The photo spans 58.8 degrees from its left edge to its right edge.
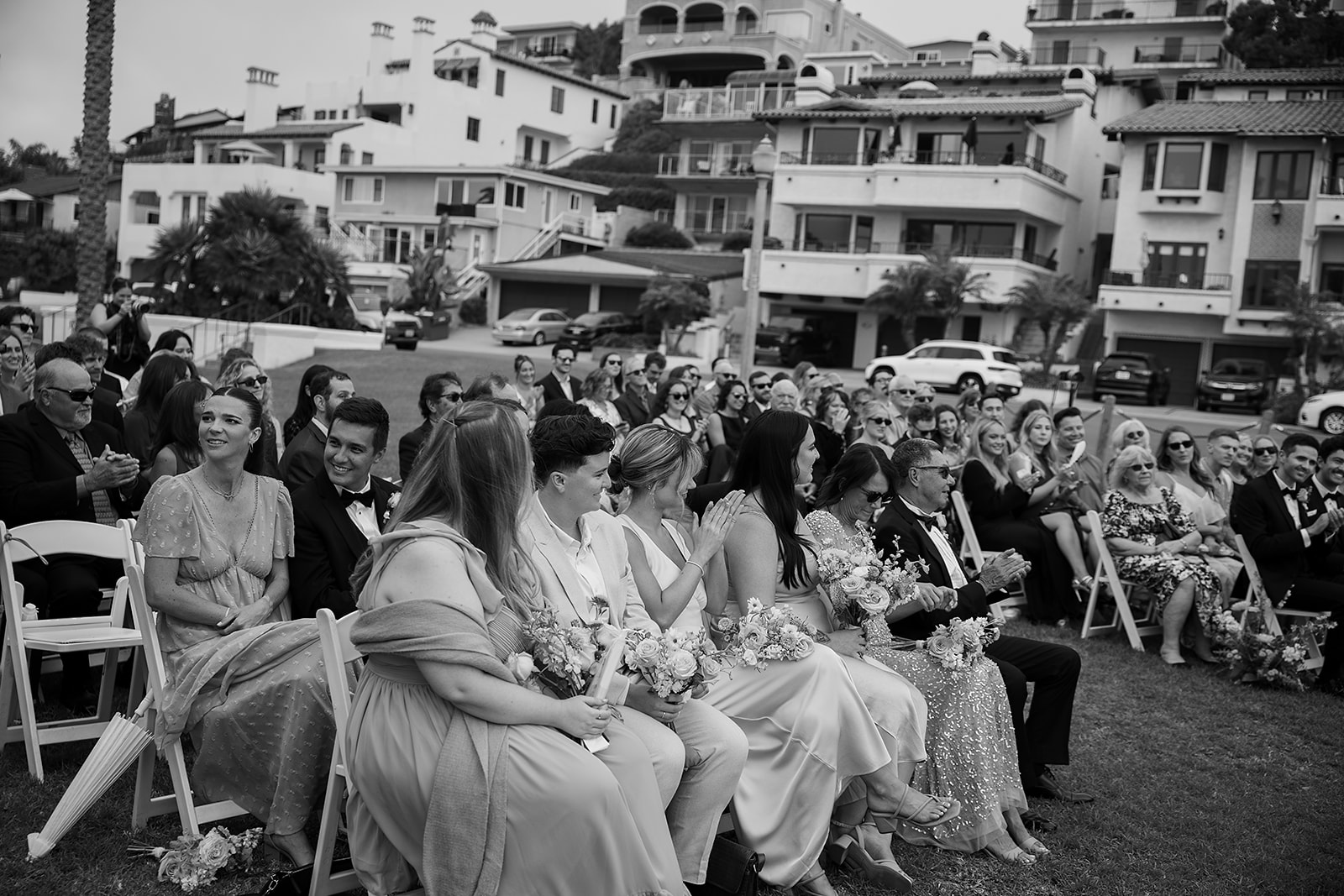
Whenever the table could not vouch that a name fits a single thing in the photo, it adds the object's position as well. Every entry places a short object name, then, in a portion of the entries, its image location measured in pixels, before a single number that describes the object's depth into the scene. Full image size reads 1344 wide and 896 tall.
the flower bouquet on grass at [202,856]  4.35
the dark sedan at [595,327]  42.03
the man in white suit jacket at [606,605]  4.28
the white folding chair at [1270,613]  8.83
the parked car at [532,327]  42.97
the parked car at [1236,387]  32.50
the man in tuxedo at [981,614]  5.85
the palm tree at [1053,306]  39.84
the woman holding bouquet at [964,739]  5.34
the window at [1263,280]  39.03
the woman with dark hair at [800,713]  4.74
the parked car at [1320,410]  27.81
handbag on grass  4.37
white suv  34.12
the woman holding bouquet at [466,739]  3.56
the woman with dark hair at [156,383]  7.66
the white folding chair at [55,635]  5.01
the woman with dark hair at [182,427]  6.40
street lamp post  16.84
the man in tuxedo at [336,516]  5.14
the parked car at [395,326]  36.69
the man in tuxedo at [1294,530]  8.81
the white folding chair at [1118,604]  9.07
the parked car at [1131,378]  33.72
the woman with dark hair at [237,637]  4.38
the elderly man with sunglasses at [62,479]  5.86
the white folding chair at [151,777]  4.50
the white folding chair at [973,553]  9.56
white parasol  4.45
